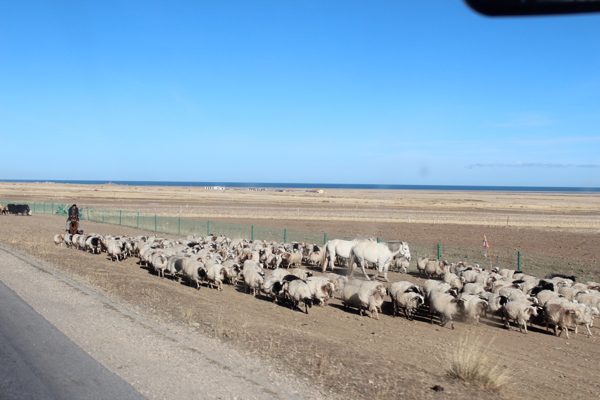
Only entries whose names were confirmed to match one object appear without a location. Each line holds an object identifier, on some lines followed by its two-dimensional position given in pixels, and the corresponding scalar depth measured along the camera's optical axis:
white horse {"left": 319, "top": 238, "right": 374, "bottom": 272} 21.45
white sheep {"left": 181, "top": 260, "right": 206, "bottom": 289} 15.96
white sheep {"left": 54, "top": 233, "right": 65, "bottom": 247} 25.20
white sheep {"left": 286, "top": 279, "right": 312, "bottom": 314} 13.20
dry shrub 7.55
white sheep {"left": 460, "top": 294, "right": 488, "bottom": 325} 12.76
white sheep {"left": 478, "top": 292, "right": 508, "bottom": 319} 13.02
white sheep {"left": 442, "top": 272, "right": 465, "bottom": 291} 16.50
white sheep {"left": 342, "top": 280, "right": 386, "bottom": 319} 13.28
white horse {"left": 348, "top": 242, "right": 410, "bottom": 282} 19.67
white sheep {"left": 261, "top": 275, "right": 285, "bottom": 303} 14.29
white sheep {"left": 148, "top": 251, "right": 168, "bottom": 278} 18.14
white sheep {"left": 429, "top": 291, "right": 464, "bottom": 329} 12.65
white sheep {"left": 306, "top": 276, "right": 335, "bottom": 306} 14.13
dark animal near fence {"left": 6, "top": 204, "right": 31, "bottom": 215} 48.22
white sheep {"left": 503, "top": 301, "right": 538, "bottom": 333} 12.57
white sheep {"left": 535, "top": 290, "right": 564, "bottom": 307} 13.49
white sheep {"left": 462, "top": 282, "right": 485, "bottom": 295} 14.45
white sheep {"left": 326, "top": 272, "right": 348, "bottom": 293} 15.57
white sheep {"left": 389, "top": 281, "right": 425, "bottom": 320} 13.16
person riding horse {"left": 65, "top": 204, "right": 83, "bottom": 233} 26.06
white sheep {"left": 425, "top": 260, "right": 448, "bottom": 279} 20.06
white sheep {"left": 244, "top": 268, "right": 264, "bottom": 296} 15.38
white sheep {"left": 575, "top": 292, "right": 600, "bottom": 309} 13.50
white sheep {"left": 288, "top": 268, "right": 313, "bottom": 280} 16.49
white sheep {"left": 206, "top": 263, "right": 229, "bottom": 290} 16.05
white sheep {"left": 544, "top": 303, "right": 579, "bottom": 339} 12.23
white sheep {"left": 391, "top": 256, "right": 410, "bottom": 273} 21.84
